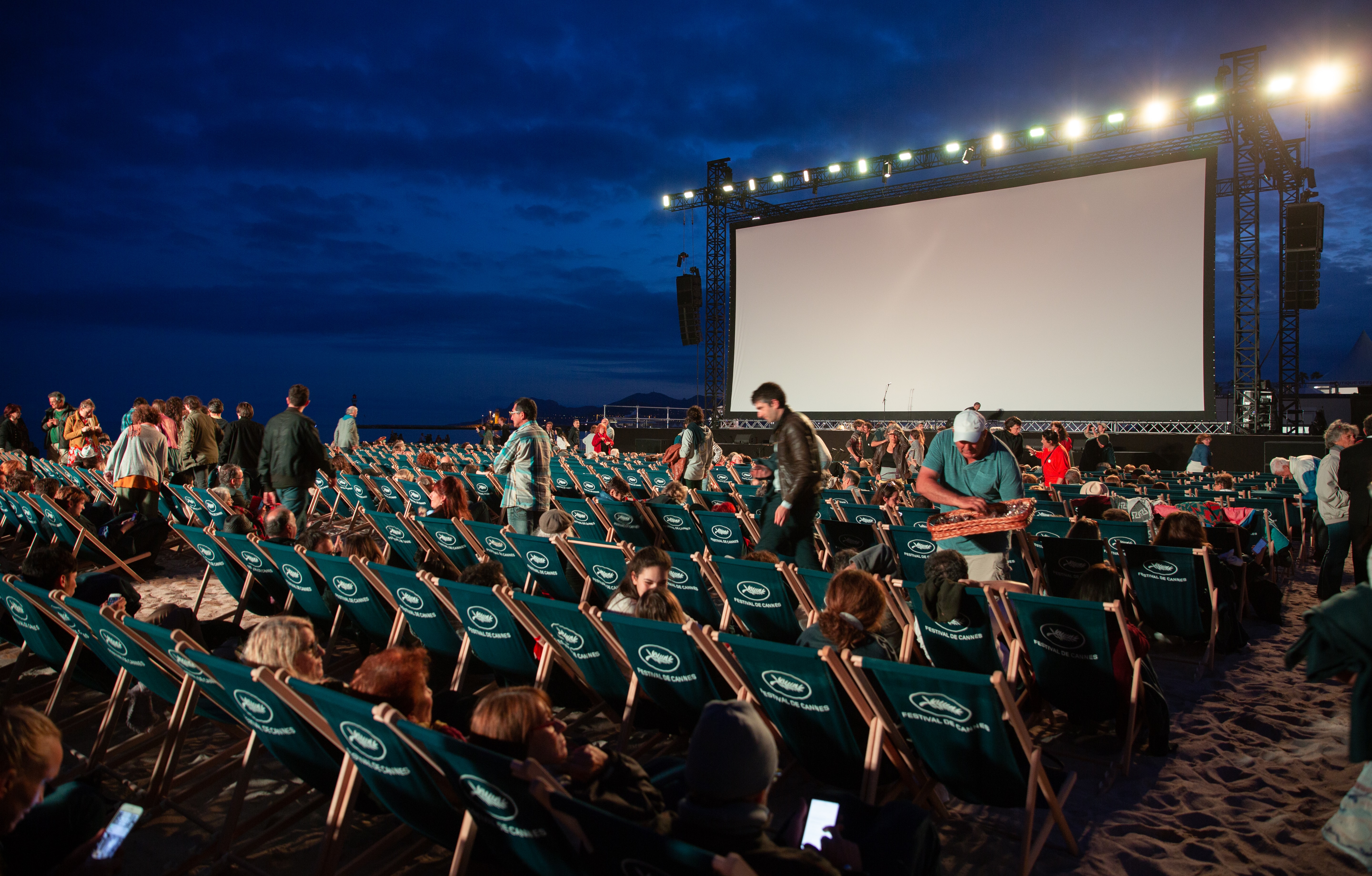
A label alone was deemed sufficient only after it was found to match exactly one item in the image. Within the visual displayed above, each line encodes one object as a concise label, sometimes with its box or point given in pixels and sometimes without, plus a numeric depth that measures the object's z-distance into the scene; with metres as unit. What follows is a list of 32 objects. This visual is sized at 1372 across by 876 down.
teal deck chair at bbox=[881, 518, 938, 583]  4.43
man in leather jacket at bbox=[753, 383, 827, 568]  4.08
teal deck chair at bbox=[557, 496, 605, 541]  5.73
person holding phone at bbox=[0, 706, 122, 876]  1.50
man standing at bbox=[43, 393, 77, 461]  9.71
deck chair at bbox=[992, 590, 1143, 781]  2.63
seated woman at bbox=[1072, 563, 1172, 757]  2.77
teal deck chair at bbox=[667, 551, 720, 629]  3.77
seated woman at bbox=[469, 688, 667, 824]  1.56
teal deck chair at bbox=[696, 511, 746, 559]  5.11
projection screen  13.69
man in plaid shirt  5.01
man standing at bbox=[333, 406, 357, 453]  9.80
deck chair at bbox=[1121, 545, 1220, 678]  3.82
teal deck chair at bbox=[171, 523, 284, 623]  4.09
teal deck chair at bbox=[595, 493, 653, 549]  5.70
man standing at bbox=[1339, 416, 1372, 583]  4.67
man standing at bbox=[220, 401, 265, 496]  6.45
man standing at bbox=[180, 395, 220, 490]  7.17
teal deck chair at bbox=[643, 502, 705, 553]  5.45
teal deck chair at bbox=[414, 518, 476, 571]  4.41
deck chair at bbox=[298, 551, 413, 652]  3.29
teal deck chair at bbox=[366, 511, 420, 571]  4.60
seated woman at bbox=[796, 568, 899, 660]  2.50
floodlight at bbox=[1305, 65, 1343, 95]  11.49
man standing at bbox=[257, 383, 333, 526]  5.50
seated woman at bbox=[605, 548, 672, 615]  3.19
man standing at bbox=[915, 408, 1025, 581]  3.60
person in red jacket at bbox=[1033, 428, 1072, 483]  8.12
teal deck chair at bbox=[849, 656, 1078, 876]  1.88
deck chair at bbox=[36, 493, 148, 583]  5.05
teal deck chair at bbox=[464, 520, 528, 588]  4.23
